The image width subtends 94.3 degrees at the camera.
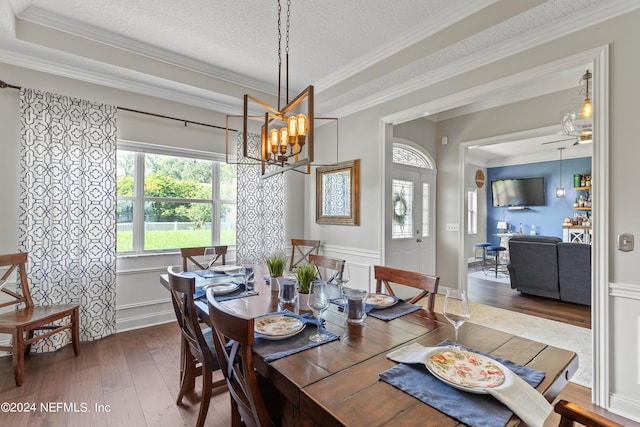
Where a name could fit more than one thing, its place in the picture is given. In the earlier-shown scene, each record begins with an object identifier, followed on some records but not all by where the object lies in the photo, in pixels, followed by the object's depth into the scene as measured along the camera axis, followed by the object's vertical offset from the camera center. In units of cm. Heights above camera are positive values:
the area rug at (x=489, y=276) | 612 -134
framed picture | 397 +30
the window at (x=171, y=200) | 347 +18
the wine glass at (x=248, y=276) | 219 -47
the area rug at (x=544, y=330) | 269 -133
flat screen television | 806 +66
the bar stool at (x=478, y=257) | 748 -118
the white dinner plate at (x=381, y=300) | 181 -55
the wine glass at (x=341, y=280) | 185 -41
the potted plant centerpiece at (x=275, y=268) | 210 -39
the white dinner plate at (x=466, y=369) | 97 -55
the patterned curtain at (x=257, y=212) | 410 +3
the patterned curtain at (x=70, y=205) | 281 +8
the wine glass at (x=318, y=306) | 135 -42
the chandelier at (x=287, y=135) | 184 +56
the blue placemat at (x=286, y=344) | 121 -57
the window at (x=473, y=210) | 847 +13
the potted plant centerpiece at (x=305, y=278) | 182 -39
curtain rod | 271 +117
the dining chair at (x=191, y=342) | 162 -78
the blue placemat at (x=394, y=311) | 166 -57
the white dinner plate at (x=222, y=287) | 209 -54
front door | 448 -8
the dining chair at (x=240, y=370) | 108 -64
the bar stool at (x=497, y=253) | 680 -103
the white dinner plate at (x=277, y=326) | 135 -55
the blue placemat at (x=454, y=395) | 84 -57
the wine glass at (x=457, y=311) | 127 -42
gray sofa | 424 -81
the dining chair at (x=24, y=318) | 228 -86
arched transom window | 462 +95
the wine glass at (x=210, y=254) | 277 -37
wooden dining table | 87 -58
